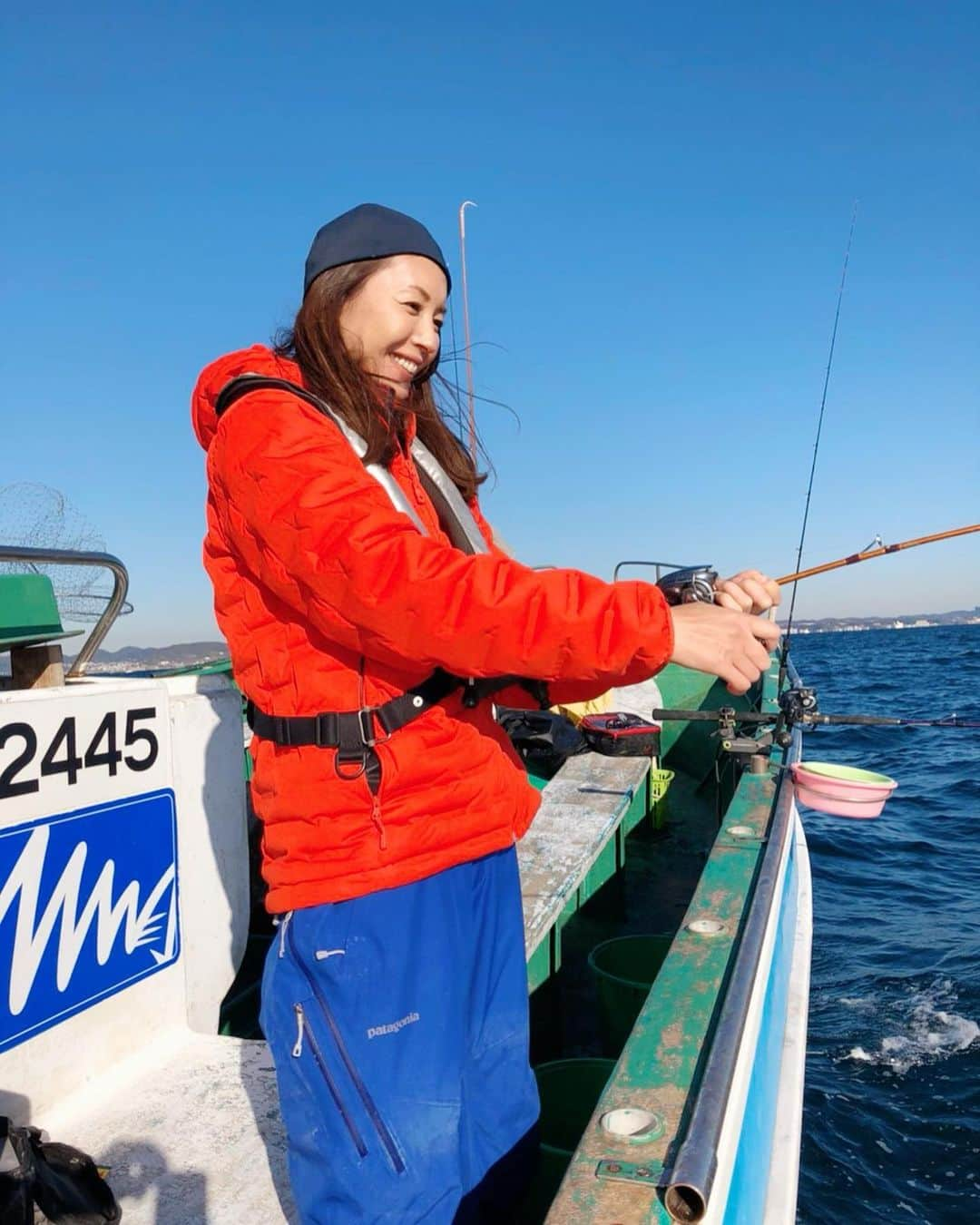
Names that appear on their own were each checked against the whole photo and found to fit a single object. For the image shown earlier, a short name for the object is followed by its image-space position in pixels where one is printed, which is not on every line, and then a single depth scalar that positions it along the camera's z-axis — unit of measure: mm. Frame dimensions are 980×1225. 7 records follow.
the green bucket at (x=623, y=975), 3418
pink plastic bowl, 3682
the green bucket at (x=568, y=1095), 3068
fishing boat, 1789
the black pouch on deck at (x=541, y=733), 3637
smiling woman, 1446
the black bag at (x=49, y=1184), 1721
